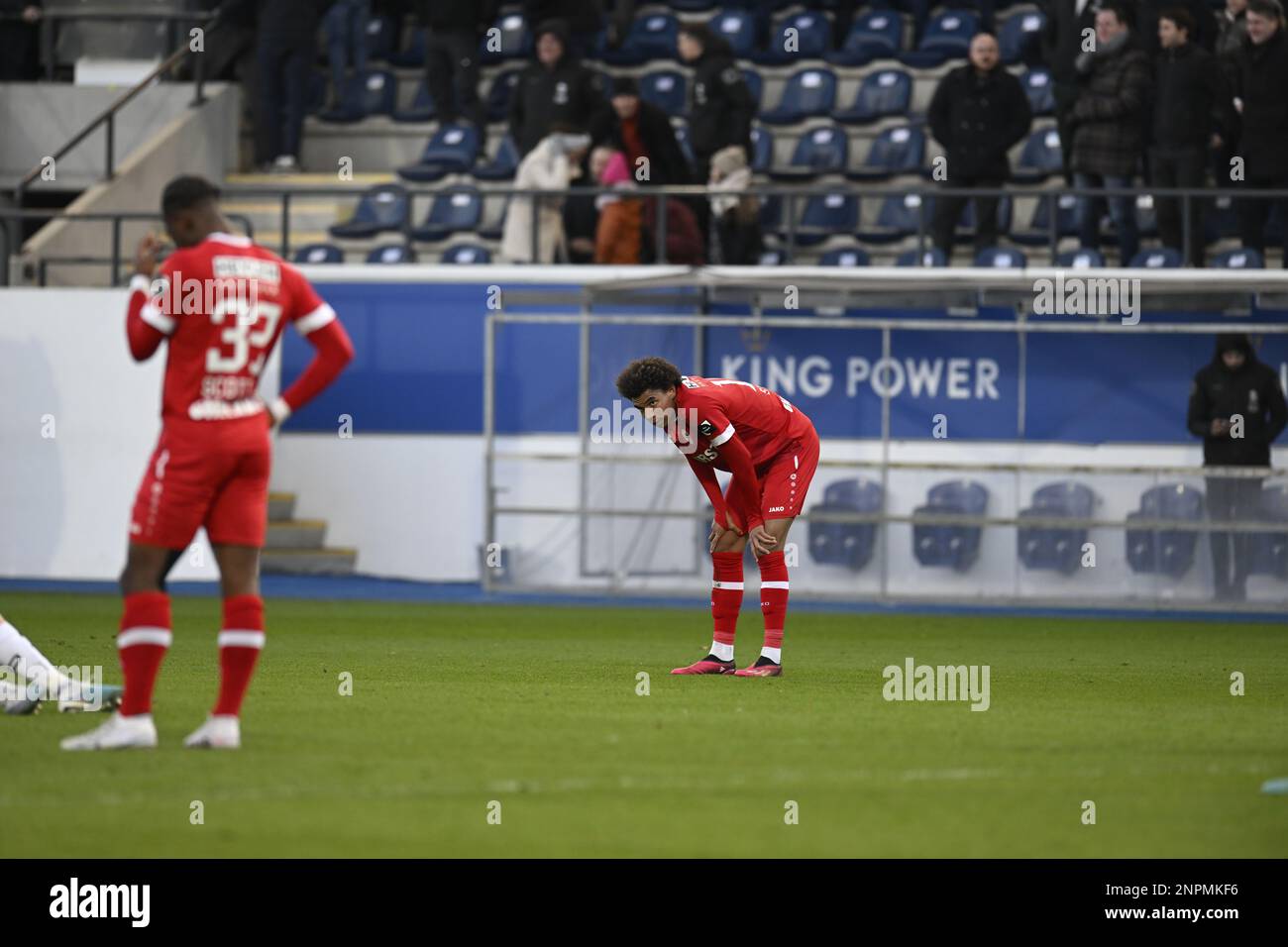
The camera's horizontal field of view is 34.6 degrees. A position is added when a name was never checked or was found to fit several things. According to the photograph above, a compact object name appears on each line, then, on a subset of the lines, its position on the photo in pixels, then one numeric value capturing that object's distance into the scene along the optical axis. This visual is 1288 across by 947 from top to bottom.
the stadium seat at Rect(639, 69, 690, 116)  26.45
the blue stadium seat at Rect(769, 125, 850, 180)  25.34
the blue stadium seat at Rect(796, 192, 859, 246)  24.69
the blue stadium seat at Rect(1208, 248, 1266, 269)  21.72
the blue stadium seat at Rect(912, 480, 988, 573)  21.25
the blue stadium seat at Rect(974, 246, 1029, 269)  22.52
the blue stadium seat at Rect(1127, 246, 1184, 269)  21.91
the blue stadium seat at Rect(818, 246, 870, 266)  23.69
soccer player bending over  12.05
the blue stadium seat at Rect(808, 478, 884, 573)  21.52
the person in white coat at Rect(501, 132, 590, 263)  23.44
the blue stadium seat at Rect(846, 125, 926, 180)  24.95
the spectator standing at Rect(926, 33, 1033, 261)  22.39
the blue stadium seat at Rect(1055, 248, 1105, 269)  22.25
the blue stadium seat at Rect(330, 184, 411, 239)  25.94
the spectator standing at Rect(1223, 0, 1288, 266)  20.84
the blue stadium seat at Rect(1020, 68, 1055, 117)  25.45
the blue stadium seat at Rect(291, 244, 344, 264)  24.80
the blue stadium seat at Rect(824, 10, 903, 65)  26.48
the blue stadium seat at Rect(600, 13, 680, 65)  27.17
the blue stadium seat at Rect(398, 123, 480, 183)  26.12
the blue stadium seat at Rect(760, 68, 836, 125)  26.06
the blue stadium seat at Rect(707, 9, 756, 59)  26.89
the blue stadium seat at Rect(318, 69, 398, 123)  27.70
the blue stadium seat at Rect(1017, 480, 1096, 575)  20.95
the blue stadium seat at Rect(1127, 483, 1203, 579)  20.73
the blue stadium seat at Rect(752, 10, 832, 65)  26.72
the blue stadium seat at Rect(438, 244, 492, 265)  24.31
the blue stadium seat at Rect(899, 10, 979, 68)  26.22
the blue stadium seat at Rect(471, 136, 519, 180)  25.83
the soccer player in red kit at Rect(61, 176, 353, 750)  8.36
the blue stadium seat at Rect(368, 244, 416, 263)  24.91
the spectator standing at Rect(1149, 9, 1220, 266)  21.16
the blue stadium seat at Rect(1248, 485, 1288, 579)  20.33
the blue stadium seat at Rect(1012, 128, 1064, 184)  24.39
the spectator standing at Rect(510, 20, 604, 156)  23.72
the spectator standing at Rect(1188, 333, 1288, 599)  20.55
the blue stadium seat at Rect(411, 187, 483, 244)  25.64
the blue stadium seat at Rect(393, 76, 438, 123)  27.53
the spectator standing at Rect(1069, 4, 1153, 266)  21.97
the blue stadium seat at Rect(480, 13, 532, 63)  27.55
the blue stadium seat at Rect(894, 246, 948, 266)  22.44
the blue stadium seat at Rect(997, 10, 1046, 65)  25.55
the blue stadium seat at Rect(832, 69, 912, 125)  25.75
